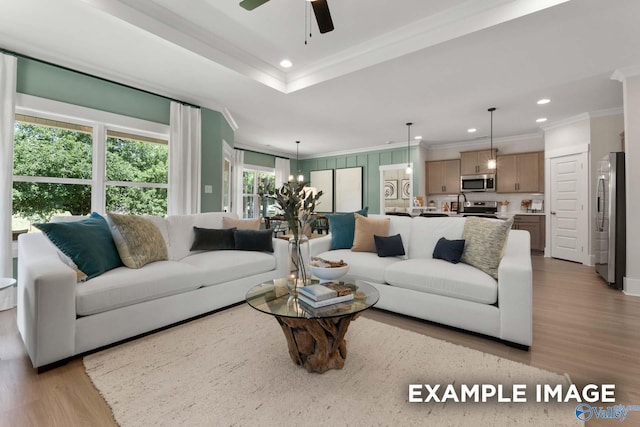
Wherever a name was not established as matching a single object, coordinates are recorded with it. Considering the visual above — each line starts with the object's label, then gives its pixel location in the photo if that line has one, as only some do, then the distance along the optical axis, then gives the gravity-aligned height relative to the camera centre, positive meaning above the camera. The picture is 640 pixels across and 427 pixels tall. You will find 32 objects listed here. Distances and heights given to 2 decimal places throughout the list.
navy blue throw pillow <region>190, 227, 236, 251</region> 3.17 -0.34
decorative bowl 2.02 -0.45
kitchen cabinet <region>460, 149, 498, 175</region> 6.72 +1.23
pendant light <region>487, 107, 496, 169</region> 4.78 +0.94
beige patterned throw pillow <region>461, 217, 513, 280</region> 2.40 -0.29
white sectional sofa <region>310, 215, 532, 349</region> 2.06 -0.62
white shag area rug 1.39 -1.02
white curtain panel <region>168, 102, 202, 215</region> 4.17 +0.78
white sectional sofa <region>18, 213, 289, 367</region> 1.76 -0.65
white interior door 5.05 +0.07
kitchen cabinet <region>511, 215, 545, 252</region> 5.93 -0.34
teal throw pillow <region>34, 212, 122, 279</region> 2.11 -0.27
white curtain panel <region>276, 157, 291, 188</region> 8.67 +1.28
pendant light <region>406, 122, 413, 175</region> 6.04 +1.62
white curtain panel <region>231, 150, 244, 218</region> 7.48 +0.90
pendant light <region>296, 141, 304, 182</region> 8.61 +1.75
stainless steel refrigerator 3.50 -0.16
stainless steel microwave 6.62 +0.70
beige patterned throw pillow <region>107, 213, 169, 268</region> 2.40 -0.27
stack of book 1.64 -0.51
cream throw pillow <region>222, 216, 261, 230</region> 3.48 -0.17
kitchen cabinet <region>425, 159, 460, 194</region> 7.15 +0.91
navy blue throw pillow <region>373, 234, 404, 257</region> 3.07 -0.39
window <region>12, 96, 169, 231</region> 3.07 +0.59
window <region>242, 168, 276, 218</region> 7.90 +0.48
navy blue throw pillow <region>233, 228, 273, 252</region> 3.28 -0.35
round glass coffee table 1.58 -0.67
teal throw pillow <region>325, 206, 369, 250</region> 3.49 -0.24
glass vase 2.03 -0.41
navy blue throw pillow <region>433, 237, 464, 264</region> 2.67 -0.38
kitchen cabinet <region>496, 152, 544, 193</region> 6.18 +0.88
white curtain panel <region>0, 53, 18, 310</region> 2.79 +0.52
